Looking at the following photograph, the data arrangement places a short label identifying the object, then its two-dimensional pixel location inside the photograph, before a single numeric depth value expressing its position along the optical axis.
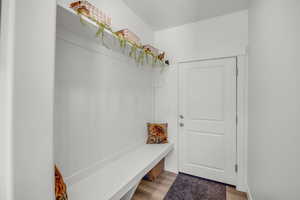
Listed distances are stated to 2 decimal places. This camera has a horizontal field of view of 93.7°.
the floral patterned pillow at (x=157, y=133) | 2.44
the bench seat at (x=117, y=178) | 1.20
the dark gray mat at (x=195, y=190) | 1.87
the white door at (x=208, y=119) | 2.15
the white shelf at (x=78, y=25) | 1.03
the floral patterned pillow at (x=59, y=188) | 0.93
